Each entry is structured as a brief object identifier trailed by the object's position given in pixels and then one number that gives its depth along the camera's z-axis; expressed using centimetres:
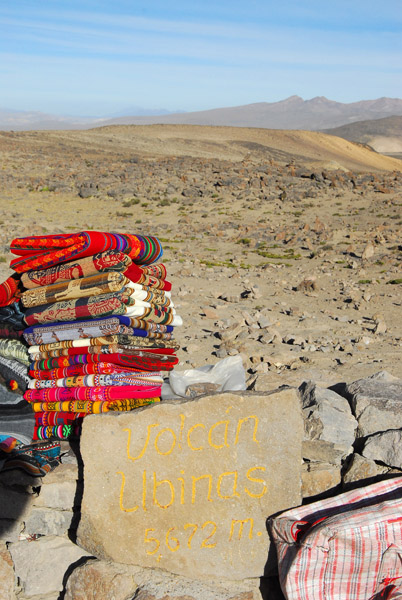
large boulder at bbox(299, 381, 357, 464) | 353
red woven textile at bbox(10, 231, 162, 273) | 367
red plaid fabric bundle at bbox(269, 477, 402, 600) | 277
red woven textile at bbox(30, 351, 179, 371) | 368
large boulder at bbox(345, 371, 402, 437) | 367
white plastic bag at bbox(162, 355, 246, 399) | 421
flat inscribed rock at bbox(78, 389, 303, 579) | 320
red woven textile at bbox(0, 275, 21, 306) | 402
